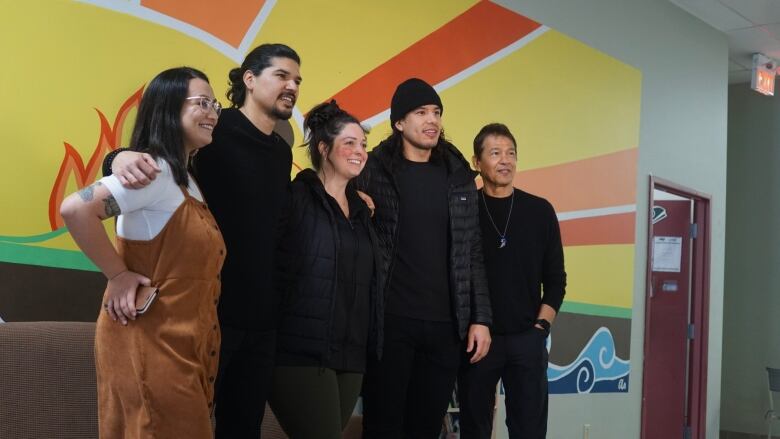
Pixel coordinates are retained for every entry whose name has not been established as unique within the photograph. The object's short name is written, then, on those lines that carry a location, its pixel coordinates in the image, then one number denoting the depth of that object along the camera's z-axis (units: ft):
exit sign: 23.15
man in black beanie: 8.72
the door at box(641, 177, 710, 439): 21.79
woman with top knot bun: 7.48
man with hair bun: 7.00
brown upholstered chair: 7.73
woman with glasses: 5.66
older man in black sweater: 10.14
